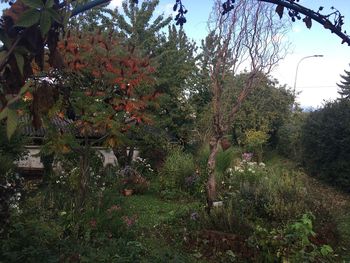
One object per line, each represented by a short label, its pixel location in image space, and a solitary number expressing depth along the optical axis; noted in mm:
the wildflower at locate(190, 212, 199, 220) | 6628
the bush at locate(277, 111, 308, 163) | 15945
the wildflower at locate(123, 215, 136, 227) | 6309
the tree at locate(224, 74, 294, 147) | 20344
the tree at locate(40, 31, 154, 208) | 6047
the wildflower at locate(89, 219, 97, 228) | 5852
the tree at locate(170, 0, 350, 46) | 1603
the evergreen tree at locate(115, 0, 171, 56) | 18125
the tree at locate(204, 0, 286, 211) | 7605
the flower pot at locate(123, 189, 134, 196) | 10471
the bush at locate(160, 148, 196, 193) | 10727
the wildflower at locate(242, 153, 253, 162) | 11813
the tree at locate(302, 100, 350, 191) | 11891
